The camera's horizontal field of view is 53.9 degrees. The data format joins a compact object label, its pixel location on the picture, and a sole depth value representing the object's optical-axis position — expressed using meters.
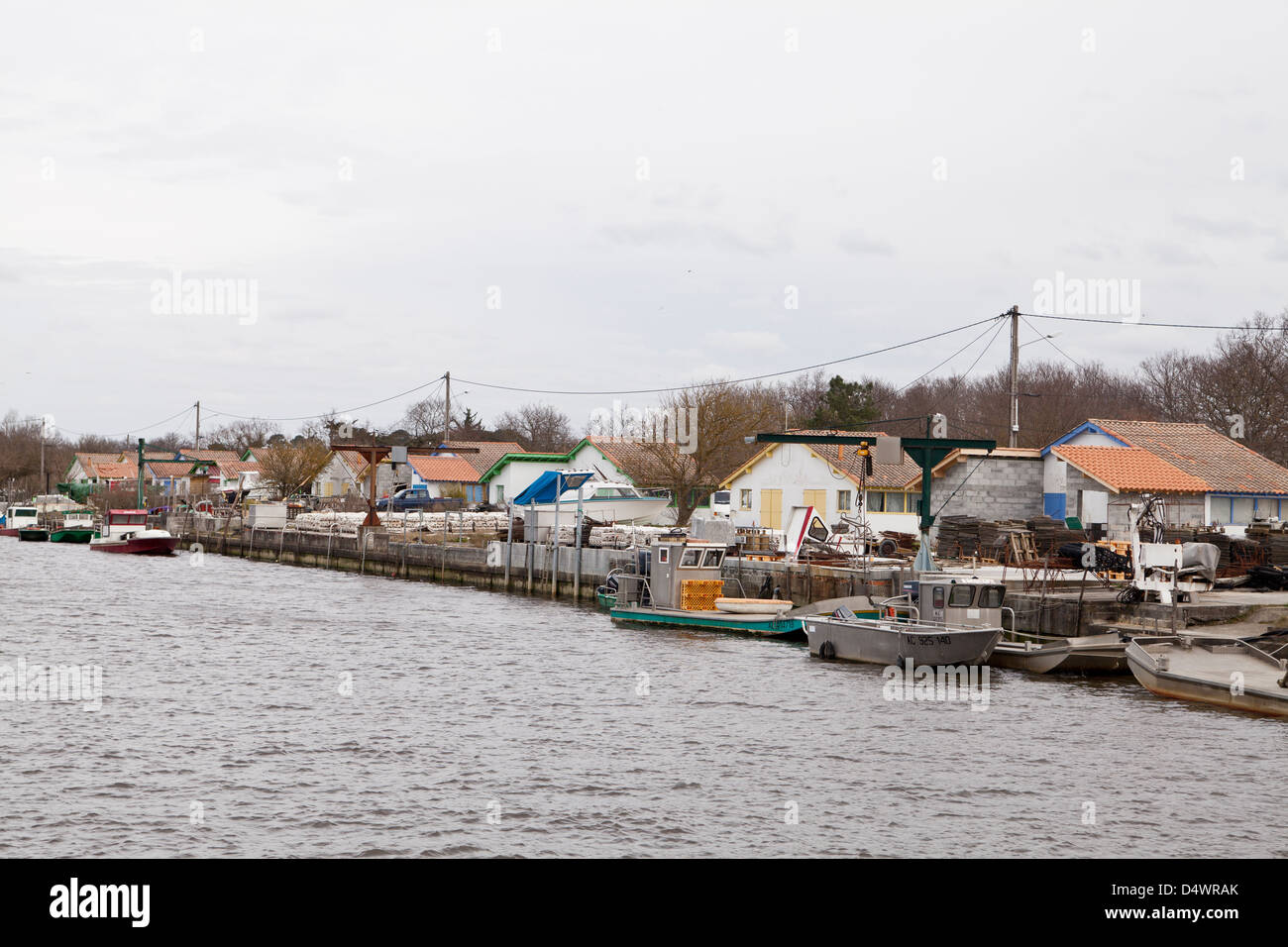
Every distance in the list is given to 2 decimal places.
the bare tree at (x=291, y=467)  101.09
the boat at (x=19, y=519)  104.38
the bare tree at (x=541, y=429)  142.00
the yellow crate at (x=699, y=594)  35.28
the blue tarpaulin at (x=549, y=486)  50.38
